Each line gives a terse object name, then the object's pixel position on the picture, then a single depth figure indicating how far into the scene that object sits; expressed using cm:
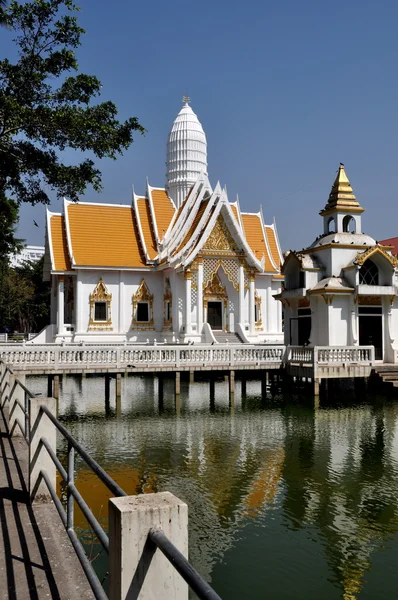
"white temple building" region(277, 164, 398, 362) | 2241
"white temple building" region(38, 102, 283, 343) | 3031
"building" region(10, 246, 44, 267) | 16425
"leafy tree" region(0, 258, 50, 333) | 5331
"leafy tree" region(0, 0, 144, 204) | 1516
